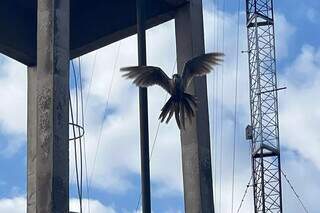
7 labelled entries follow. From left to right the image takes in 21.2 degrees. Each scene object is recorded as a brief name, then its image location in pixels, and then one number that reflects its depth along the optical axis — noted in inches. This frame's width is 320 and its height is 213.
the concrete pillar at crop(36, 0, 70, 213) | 1155.3
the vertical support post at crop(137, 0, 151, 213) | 988.6
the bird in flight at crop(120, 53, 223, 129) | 1077.8
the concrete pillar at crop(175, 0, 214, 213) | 1359.5
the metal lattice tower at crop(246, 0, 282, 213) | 3432.6
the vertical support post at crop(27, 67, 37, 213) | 1598.2
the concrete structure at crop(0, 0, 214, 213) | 1175.0
